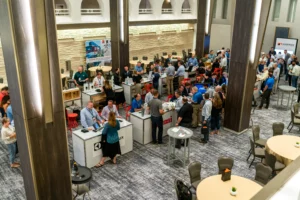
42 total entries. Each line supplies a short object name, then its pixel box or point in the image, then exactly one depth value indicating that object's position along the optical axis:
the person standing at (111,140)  6.56
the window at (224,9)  20.92
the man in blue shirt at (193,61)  14.08
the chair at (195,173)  5.44
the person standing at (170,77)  11.88
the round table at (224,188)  4.68
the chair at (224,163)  5.69
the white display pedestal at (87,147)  6.70
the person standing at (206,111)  7.90
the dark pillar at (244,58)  7.84
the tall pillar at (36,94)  3.97
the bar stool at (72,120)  8.80
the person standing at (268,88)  10.41
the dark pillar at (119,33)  12.88
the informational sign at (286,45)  17.22
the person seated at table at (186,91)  9.58
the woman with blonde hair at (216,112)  8.21
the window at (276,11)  18.38
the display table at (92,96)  9.91
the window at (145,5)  19.28
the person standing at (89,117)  7.19
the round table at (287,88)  10.89
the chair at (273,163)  5.94
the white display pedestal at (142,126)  7.90
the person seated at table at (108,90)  9.81
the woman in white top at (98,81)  10.51
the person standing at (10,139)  6.55
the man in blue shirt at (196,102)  8.87
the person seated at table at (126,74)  11.55
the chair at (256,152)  6.68
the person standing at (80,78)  11.05
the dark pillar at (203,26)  16.74
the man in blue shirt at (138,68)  12.32
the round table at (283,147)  6.05
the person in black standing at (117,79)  11.44
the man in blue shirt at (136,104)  8.53
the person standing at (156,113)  7.60
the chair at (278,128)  7.38
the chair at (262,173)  5.44
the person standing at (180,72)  12.09
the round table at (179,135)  6.71
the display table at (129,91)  10.99
